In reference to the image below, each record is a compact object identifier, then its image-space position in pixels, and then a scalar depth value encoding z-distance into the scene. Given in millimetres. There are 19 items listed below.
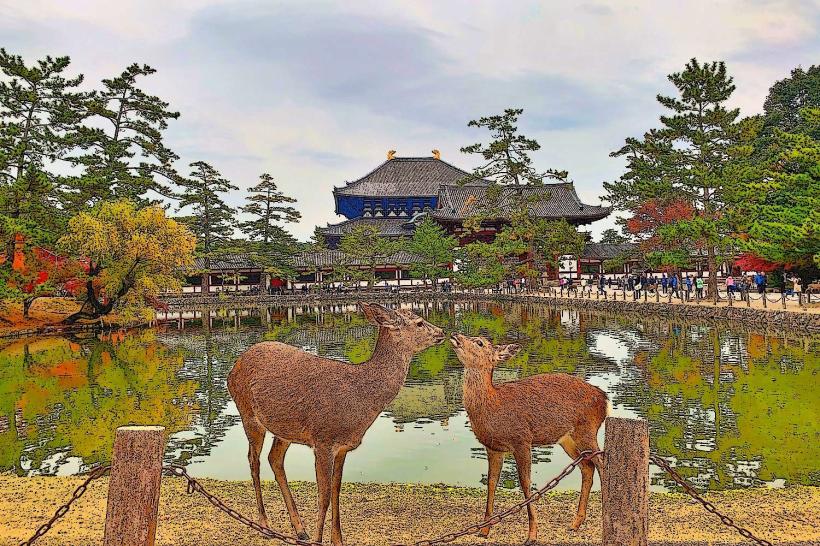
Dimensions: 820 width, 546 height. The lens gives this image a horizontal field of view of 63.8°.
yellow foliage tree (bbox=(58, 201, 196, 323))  28141
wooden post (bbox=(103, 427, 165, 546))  4191
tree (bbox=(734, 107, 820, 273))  21931
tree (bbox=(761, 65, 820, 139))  47969
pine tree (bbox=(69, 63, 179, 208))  35156
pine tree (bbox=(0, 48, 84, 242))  25984
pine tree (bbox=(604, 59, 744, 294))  29062
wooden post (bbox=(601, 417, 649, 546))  4340
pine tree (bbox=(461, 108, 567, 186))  43812
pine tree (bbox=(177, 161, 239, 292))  49188
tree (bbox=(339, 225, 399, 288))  53500
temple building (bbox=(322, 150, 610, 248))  57625
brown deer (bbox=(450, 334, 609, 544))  5750
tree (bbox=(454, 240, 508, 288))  43812
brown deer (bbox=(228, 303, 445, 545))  5449
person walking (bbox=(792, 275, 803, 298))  33362
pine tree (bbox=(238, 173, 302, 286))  51844
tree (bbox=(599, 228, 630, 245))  59100
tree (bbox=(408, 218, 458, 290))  53250
